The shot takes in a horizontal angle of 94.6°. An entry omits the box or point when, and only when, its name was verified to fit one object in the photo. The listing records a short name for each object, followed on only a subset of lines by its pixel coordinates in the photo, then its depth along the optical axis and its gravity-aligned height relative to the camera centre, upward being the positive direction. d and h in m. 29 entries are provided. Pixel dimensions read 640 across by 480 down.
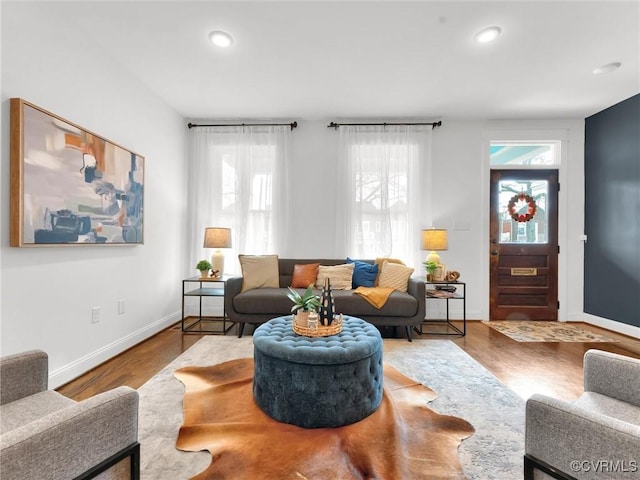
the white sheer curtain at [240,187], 4.29 +0.74
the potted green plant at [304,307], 2.06 -0.48
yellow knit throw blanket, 3.24 -0.64
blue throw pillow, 3.72 -0.48
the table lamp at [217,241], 3.84 -0.05
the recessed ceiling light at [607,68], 2.93 +1.72
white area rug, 1.45 -1.13
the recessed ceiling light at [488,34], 2.42 +1.70
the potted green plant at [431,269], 3.76 -0.40
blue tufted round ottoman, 1.69 -0.85
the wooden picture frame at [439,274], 3.78 -0.47
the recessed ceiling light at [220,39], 2.48 +1.71
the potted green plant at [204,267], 3.78 -0.38
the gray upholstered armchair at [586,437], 0.85 -0.65
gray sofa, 3.25 -0.77
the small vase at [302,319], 2.05 -0.57
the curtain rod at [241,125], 4.28 +1.64
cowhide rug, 1.39 -1.09
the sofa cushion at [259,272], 3.65 -0.43
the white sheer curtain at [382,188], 4.22 +0.71
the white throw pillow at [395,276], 3.52 -0.47
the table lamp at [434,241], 3.79 -0.05
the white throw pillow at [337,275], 3.68 -0.48
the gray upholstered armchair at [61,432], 0.80 -0.63
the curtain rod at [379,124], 4.14 +1.61
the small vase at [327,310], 2.06 -0.51
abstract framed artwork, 1.92 +0.42
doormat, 3.43 -1.18
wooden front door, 4.24 -0.17
